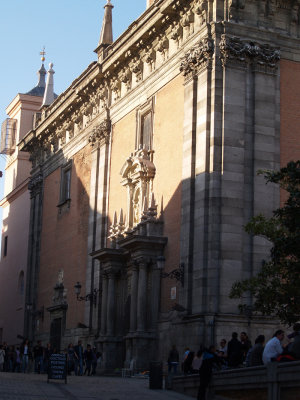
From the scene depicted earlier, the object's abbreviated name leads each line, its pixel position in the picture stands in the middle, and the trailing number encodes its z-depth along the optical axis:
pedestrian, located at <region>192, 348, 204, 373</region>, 23.98
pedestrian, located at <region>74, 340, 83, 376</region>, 34.64
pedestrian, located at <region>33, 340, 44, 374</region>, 37.06
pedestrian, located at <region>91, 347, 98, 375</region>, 34.28
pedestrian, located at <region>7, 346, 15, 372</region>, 40.43
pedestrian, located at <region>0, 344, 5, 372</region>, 37.60
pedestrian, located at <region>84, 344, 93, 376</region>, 33.84
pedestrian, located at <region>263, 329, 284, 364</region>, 19.05
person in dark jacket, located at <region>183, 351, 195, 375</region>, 25.47
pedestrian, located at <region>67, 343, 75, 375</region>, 34.47
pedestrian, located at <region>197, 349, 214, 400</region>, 20.83
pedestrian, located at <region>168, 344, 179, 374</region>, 27.53
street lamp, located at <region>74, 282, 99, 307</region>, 37.72
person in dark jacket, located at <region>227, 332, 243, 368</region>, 22.56
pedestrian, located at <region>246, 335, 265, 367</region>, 20.33
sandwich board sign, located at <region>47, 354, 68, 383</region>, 26.81
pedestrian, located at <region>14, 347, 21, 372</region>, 39.41
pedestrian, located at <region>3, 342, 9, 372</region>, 40.79
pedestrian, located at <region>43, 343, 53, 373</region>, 37.16
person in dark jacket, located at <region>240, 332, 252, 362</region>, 23.47
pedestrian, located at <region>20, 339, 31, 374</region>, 38.67
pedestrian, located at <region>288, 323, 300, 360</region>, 18.20
